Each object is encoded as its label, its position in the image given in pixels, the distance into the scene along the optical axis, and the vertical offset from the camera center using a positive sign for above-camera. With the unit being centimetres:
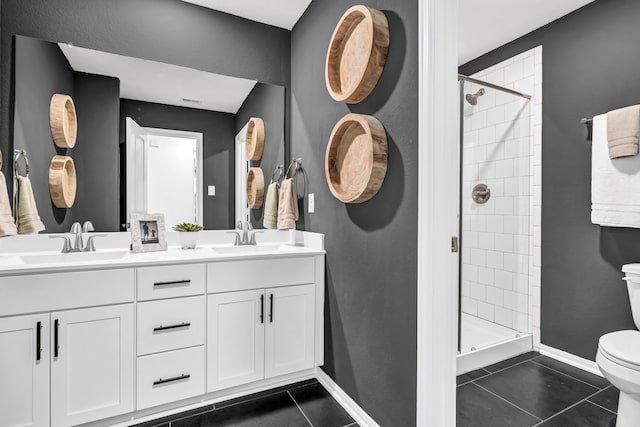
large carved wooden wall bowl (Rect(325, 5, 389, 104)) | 155 +80
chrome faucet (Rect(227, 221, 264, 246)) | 240 -16
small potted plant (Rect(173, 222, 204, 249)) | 217 -15
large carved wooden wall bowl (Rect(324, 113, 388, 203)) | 156 +28
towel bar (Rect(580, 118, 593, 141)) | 231 +59
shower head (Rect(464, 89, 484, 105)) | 273 +94
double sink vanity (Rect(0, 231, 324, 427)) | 144 -58
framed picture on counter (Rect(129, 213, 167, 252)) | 201 -13
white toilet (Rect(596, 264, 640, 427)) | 147 -70
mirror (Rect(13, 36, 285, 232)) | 185 +59
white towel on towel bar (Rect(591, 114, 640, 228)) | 200 +17
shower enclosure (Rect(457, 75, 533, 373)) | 270 -1
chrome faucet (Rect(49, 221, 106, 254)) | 187 -17
